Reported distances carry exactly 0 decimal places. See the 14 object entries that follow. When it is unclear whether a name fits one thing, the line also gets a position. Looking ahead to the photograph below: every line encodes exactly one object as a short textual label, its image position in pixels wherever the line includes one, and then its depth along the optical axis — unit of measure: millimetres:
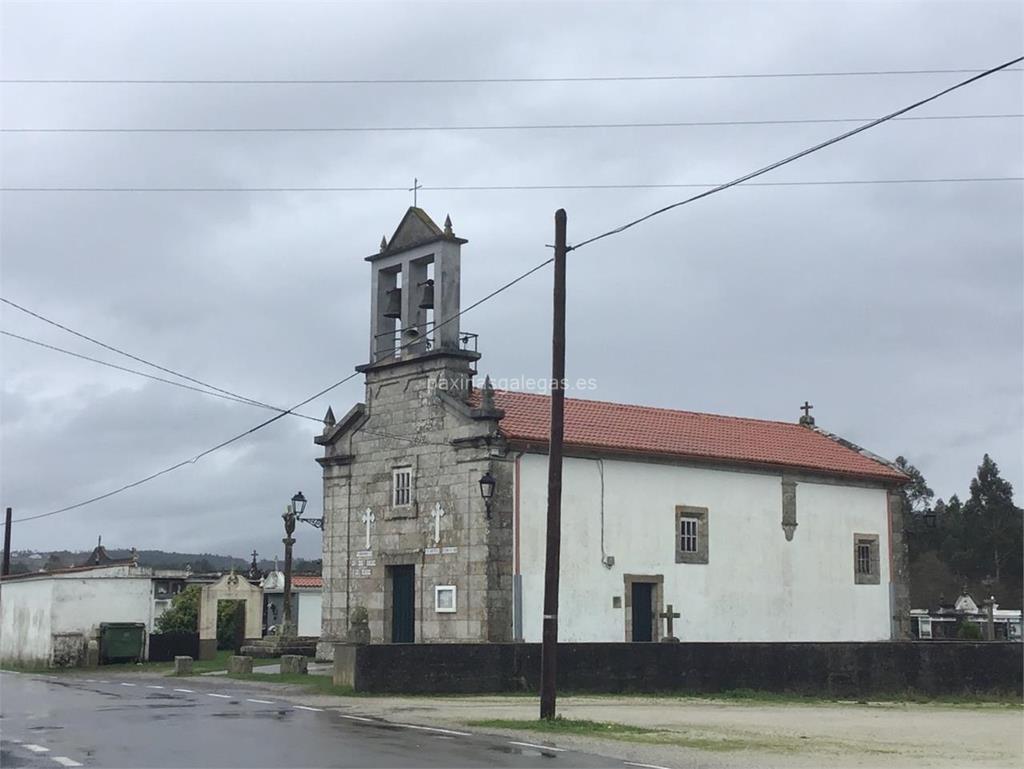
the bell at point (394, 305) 33531
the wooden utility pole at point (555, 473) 20125
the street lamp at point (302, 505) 34688
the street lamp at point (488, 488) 29484
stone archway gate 41000
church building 30266
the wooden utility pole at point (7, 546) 62594
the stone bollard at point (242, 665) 30766
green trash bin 38344
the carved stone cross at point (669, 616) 32312
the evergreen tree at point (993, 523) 91812
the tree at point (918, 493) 102688
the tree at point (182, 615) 48719
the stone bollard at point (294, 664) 29828
